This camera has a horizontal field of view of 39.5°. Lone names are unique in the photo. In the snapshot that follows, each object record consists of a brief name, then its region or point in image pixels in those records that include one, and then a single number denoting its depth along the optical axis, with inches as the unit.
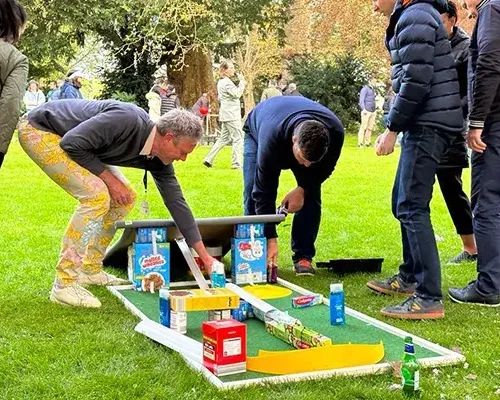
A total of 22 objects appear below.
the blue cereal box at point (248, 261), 203.6
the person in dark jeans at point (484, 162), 171.8
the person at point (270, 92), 683.4
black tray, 214.7
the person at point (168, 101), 612.8
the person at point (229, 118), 498.0
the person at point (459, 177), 199.9
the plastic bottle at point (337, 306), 160.2
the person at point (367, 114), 750.5
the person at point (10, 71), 155.6
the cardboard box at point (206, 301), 140.1
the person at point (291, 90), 725.9
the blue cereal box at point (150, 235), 193.8
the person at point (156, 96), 599.5
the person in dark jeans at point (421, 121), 155.6
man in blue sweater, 175.8
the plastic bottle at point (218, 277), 163.9
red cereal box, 122.7
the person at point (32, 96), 775.1
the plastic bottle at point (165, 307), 151.8
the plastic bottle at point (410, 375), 117.7
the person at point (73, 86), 589.0
